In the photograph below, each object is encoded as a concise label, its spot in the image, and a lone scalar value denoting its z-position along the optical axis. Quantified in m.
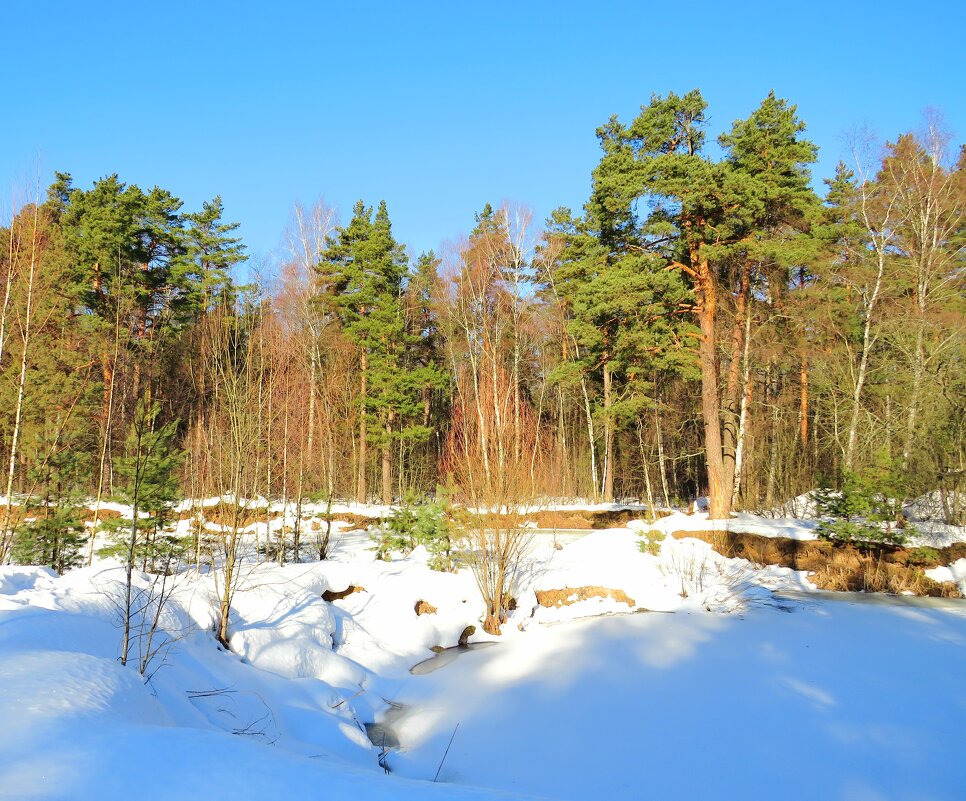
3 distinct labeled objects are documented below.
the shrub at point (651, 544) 11.20
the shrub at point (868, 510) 11.19
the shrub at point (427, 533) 10.70
